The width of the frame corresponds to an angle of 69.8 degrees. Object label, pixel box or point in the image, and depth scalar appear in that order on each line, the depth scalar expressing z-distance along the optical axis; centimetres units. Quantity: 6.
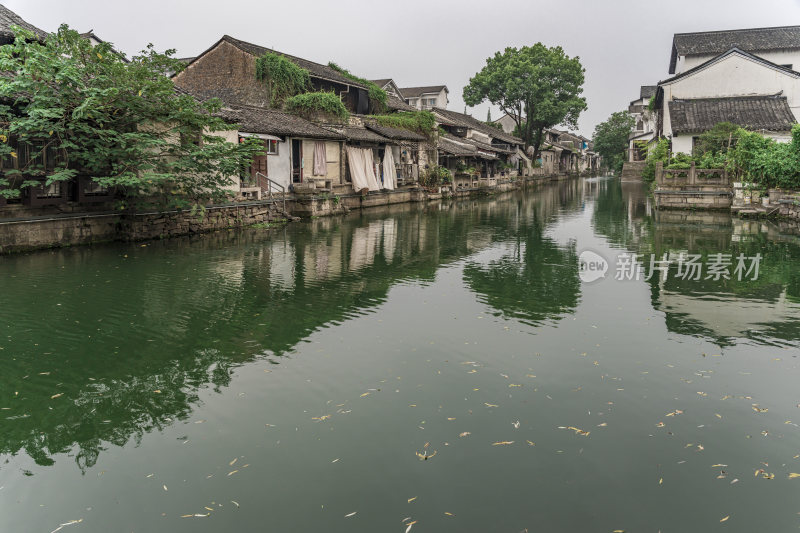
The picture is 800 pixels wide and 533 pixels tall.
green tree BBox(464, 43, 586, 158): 5803
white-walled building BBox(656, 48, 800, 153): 3247
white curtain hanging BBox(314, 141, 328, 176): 2892
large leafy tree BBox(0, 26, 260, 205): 1466
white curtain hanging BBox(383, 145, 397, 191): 3464
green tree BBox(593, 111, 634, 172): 8225
